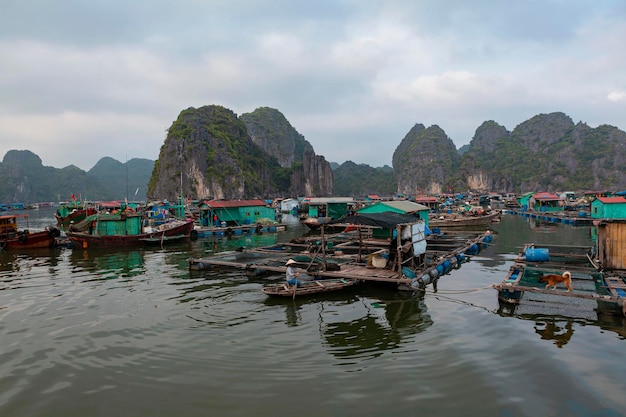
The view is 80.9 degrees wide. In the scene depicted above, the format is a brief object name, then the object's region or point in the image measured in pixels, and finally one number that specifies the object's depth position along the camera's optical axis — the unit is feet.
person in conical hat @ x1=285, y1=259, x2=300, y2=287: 43.50
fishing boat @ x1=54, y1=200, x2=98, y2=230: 157.25
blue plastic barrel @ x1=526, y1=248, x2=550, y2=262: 50.68
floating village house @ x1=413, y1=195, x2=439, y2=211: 190.90
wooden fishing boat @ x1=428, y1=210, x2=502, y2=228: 134.10
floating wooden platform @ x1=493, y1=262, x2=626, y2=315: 34.53
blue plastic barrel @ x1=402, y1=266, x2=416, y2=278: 44.80
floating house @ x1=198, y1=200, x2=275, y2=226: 137.18
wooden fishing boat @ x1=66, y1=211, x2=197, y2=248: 94.48
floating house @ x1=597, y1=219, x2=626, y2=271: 43.96
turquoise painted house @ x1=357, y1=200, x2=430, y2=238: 79.61
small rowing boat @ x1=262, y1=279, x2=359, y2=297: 42.75
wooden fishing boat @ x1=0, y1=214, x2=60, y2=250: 92.07
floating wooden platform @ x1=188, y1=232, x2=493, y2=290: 45.32
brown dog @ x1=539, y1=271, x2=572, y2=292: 36.35
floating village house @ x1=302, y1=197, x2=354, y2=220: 152.56
